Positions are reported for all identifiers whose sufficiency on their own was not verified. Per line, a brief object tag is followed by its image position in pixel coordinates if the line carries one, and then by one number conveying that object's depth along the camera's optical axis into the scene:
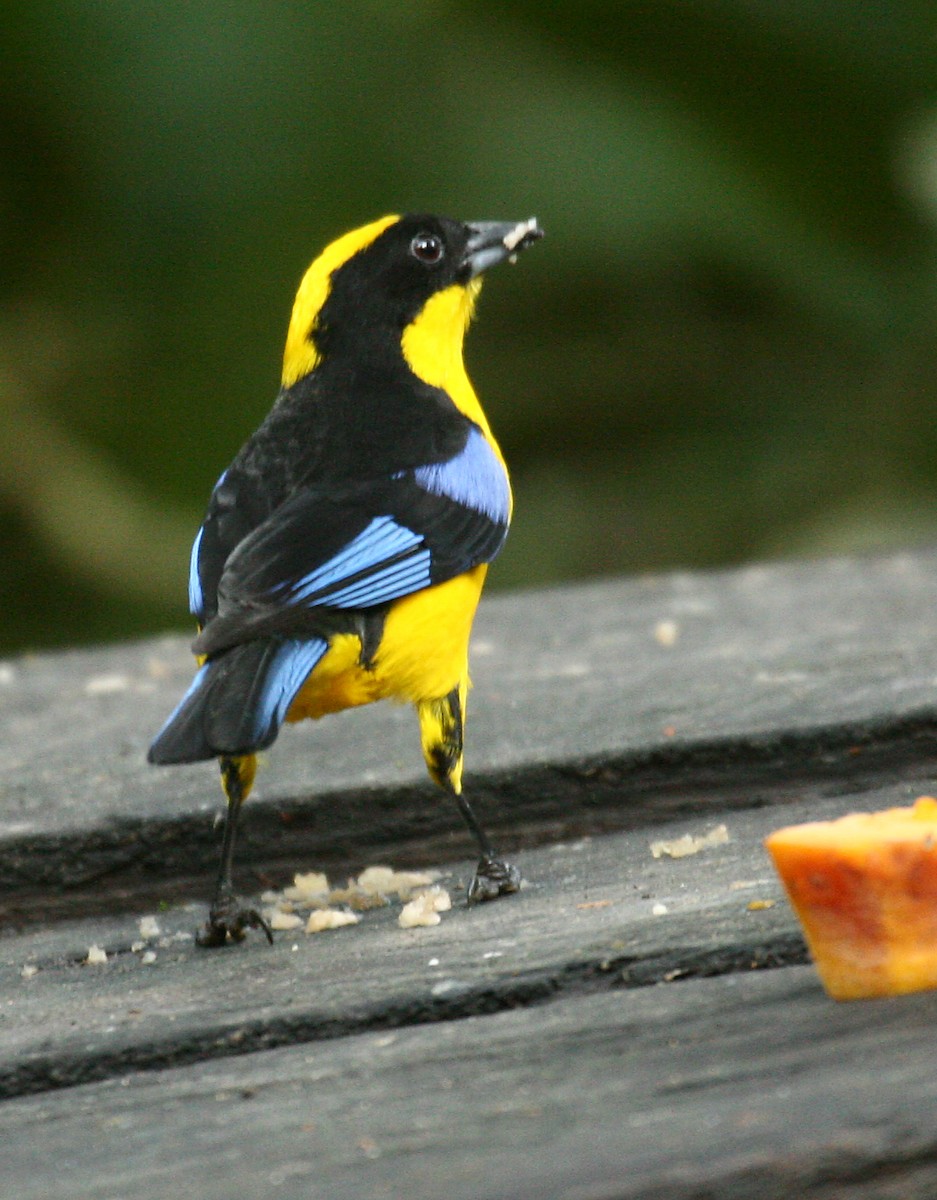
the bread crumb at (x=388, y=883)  4.84
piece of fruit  3.04
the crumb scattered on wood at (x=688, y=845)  4.62
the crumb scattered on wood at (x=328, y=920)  4.53
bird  4.87
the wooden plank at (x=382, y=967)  3.43
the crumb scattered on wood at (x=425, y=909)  4.36
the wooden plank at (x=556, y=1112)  2.52
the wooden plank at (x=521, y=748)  5.21
